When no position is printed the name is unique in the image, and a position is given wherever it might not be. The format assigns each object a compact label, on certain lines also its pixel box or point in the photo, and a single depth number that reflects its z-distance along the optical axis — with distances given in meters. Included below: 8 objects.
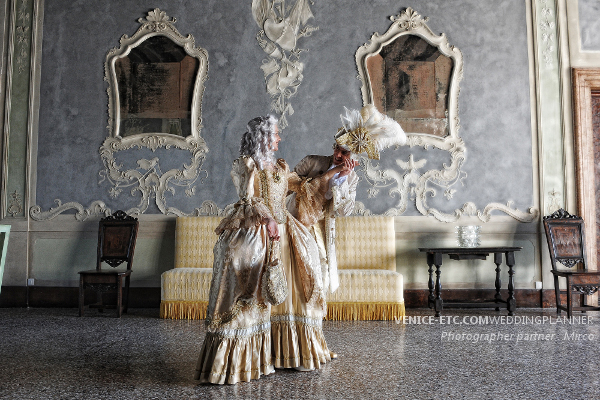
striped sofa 4.94
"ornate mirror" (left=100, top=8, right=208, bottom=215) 5.88
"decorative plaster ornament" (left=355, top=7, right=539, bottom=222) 5.77
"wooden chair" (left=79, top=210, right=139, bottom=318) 5.59
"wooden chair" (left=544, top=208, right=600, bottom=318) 5.38
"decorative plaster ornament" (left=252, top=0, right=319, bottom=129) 5.93
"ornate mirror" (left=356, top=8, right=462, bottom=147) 5.86
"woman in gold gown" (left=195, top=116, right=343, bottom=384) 2.66
